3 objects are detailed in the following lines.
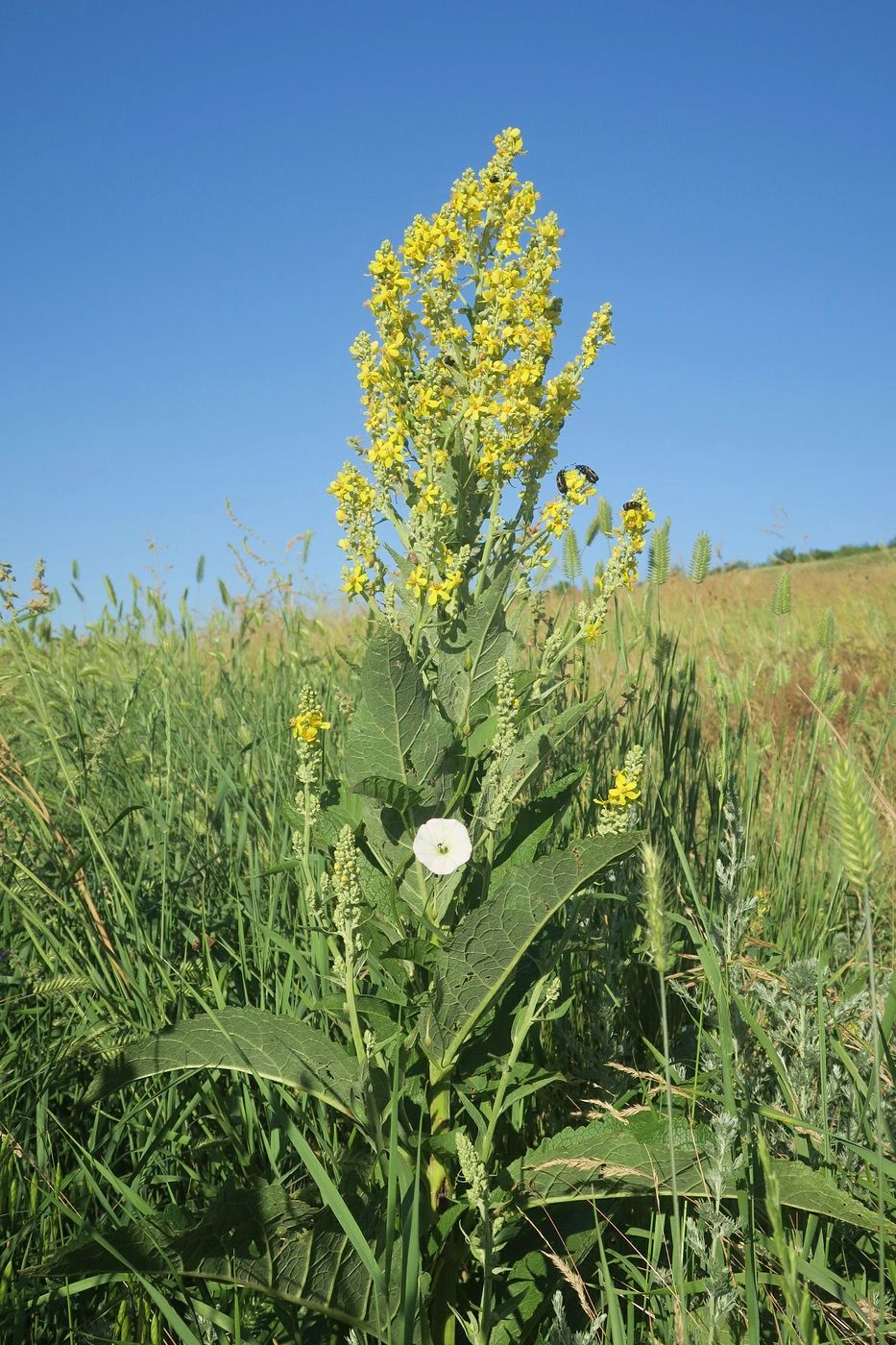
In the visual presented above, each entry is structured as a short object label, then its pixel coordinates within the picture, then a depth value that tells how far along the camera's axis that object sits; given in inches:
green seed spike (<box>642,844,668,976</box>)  18.2
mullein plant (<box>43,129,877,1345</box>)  21.2
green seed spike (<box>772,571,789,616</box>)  46.7
